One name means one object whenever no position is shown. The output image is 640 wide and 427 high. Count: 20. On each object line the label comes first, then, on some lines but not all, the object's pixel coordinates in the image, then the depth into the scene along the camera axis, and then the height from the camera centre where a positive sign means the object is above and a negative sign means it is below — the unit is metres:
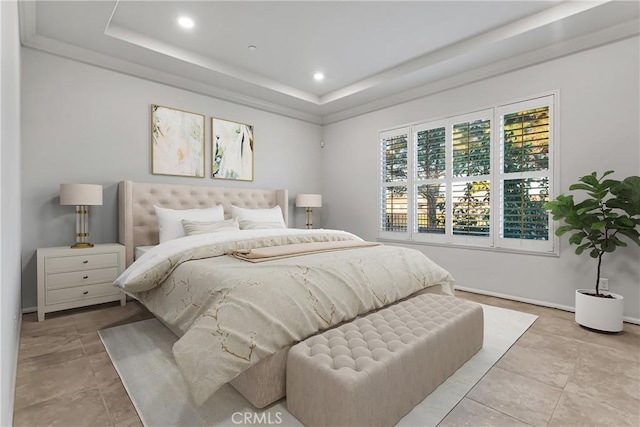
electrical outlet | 2.84 -0.64
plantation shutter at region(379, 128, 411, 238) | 4.50 +0.44
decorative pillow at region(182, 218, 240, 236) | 3.34 -0.17
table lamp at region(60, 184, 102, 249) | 2.94 +0.10
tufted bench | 1.30 -0.71
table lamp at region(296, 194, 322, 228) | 4.96 +0.19
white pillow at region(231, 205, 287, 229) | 4.05 -0.04
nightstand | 2.77 -0.61
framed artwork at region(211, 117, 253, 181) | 4.29 +0.88
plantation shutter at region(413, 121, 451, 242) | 4.09 +0.44
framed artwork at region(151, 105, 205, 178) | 3.79 +0.87
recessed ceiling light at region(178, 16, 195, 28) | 2.91 +1.80
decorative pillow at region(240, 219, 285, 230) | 3.86 -0.16
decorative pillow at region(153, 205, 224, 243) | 3.39 -0.08
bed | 1.46 -0.50
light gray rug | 1.51 -0.99
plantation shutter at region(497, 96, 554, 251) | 3.26 +0.44
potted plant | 2.51 -0.09
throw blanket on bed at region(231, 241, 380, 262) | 2.20 -0.30
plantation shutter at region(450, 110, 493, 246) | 3.69 +0.43
